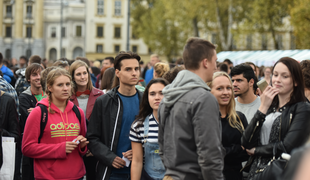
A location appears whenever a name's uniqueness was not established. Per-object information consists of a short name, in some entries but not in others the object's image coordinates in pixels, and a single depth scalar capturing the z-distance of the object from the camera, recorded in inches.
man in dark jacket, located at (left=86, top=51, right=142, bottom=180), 167.5
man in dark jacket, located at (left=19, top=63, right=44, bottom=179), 233.9
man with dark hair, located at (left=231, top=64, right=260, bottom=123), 207.9
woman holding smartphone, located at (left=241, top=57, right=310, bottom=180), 133.0
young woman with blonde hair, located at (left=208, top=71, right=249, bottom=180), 158.9
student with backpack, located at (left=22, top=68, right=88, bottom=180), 166.7
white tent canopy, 639.7
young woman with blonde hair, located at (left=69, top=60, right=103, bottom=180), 229.9
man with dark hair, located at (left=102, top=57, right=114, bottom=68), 446.2
